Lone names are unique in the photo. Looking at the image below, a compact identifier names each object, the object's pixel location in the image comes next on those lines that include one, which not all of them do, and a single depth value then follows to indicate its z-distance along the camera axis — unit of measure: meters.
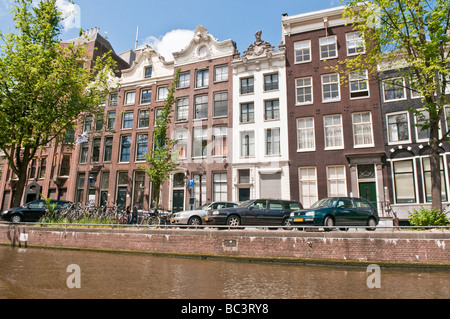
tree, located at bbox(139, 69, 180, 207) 22.83
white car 15.33
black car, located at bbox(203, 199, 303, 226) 14.52
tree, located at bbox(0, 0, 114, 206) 18.61
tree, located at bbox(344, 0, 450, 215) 12.52
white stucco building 23.78
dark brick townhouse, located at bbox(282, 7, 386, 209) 21.36
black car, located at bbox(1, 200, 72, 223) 19.15
